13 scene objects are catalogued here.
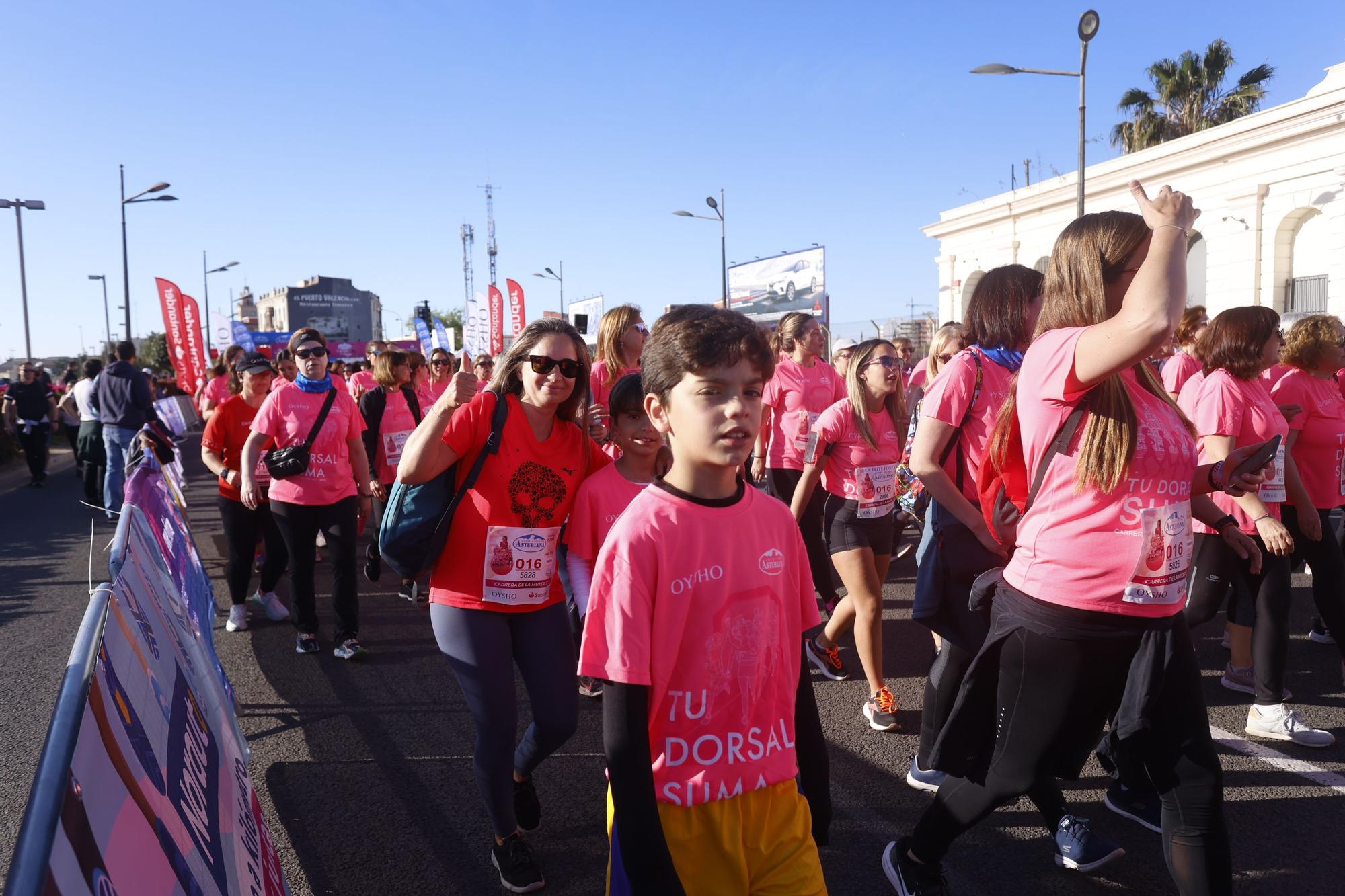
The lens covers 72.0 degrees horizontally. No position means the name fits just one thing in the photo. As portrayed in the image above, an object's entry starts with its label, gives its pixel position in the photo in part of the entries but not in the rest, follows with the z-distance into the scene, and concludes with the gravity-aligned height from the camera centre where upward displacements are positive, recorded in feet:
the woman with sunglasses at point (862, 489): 14.99 -1.88
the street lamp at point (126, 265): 86.28 +12.68
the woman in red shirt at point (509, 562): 10.01 -1.88
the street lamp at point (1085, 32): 50.26 +18.82
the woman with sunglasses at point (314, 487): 18.43 -1.83
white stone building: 67.77 +13.96
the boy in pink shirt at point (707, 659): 5.99 -1.82
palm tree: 100.63 +31.13
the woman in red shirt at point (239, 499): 20.70 -2.28
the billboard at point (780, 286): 128.47 +14.38
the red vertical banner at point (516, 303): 75.36 +7.14
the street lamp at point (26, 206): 74.28 +15.89
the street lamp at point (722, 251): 106.95 +15.76
